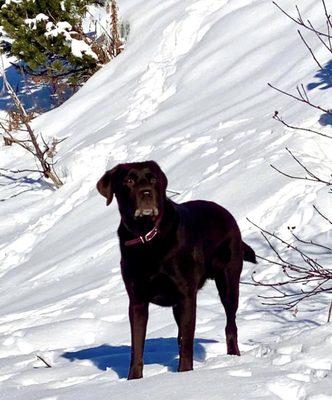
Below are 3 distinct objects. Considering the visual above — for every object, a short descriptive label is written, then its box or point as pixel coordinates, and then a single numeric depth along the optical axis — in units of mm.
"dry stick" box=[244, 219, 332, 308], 10706
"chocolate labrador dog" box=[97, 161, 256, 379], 10758
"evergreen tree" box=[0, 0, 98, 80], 43000
